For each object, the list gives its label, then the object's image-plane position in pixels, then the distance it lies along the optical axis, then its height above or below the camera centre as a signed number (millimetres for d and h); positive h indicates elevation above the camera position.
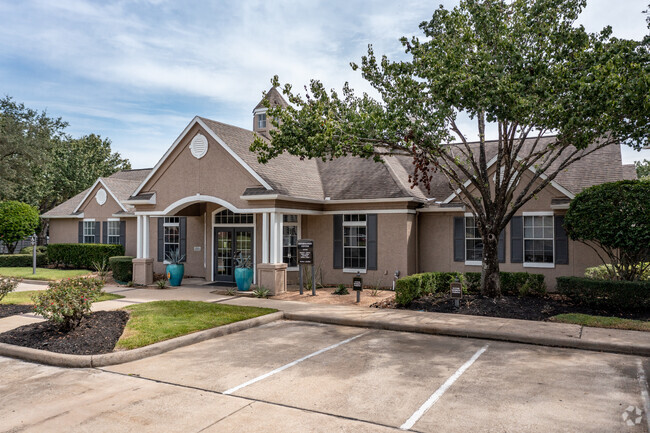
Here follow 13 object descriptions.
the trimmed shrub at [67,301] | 9305 -1333
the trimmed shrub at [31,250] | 28938 -986
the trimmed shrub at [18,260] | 27000 -1482
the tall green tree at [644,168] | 49375 +6523
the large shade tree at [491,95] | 10828 +3309
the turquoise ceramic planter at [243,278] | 16469 -1545
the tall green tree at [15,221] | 28203 +730
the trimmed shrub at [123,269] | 19406 -1444
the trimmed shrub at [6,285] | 12500 -1352
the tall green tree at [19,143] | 30014 +5754
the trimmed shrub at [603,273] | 13070 -1171
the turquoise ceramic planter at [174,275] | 18156 -1579
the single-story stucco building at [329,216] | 16078 +604
